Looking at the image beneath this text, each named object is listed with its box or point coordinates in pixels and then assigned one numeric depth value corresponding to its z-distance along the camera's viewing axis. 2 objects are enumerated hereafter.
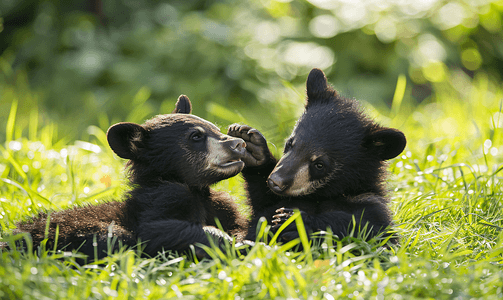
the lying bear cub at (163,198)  5.63
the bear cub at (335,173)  5.90
